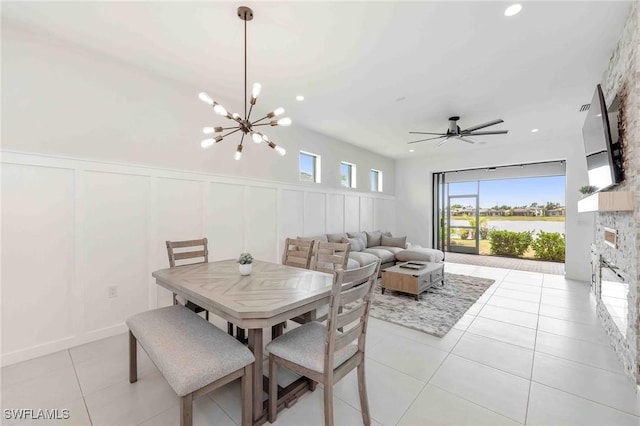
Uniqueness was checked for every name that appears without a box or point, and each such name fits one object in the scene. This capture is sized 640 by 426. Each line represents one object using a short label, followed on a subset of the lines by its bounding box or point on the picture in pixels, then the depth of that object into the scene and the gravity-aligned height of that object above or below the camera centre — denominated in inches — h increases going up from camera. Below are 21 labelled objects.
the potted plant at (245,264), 91.0 -17.6
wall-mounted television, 92.9 +27.3
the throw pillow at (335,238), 210.7 -19.6
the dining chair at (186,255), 101.5 -17.8
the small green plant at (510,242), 316.2 -34.4
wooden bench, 53.5 -32.5
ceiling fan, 164.9 +52.9
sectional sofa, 199.6 -31.2
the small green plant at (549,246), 292.7 -36.0
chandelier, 80.0 +31.9
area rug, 124.2 -51.1
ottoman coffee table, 155.4 -39.3
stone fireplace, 77.9 -3.4
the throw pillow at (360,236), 233.3 -19.9
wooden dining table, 61.5 -22.0
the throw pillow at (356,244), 220.2 -25.9
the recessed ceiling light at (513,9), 81.3 +64.5
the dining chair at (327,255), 105.9 -17.5
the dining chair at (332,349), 58.3 -33.2
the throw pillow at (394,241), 248.4 -26.6
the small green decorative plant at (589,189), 122.9 +12.7
